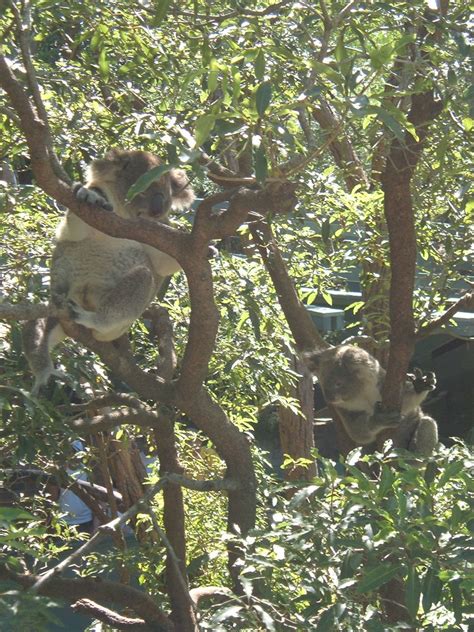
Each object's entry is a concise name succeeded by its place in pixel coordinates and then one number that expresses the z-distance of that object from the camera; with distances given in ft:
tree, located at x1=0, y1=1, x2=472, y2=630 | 16.61
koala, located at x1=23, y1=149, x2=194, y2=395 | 23.21
